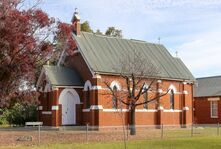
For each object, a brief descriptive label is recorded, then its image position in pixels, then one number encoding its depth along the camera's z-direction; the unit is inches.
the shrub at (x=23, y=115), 2175.2
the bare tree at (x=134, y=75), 1566.2
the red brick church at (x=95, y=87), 1717.5
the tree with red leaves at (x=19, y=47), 643.5
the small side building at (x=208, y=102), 2279.8
